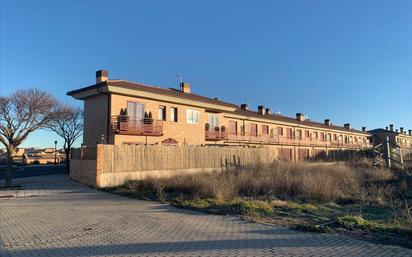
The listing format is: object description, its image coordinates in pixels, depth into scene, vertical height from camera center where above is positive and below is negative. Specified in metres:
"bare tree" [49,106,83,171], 38.59 +3.98
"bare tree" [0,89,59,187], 21.41 +3.32
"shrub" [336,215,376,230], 8.80 -1.65
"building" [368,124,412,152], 83.59 +4.73
